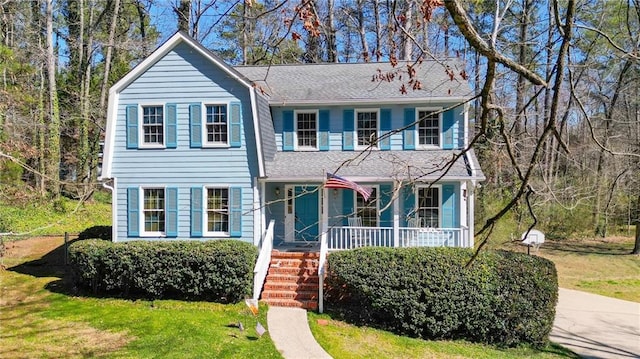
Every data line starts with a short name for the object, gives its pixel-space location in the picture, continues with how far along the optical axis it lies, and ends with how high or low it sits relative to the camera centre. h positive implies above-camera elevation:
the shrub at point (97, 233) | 13.74 -1.81
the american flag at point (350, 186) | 10.12 -0.24
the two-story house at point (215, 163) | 12.70 +0.41
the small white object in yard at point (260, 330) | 9.08 -3.24
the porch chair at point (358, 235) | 12.42 -1.77
